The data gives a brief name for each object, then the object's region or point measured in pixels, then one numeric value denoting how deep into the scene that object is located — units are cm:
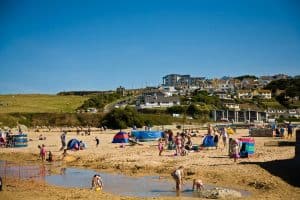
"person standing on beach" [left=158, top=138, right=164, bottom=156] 2805
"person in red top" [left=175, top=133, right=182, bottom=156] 2749
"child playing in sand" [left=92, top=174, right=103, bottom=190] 1821
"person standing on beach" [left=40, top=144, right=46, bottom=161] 2922
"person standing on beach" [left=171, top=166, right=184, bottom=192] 1697
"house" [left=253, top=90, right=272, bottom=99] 13776
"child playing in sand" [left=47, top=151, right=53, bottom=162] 2870
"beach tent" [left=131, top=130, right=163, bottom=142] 4134
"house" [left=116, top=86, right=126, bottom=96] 15739
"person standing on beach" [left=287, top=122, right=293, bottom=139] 4009
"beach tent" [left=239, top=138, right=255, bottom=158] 2462
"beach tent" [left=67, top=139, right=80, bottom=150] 3478
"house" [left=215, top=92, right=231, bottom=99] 14242
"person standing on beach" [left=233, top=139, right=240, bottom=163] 2300
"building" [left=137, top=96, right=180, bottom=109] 11425
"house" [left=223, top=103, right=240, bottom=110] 11458
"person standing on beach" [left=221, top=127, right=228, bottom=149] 3131
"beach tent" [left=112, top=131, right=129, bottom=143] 3988
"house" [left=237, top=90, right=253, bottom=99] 14975
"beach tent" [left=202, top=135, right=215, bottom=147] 3120
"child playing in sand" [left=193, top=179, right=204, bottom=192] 1673
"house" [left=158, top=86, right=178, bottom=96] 15311
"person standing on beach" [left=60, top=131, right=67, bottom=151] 3466
